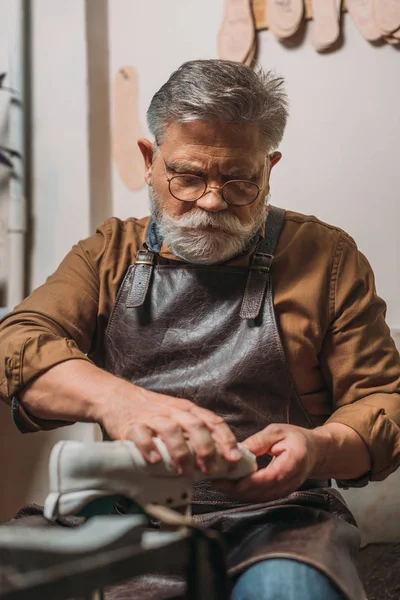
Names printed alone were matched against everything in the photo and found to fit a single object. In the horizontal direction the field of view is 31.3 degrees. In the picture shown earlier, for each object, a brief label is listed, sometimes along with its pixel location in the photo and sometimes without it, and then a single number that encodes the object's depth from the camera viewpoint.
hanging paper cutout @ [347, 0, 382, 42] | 1.89
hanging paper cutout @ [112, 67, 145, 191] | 2.15
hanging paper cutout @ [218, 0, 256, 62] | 1.99
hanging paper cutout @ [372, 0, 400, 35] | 1.86
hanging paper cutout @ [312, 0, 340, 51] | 1.92
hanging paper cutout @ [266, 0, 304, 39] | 1.94
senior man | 1.29
